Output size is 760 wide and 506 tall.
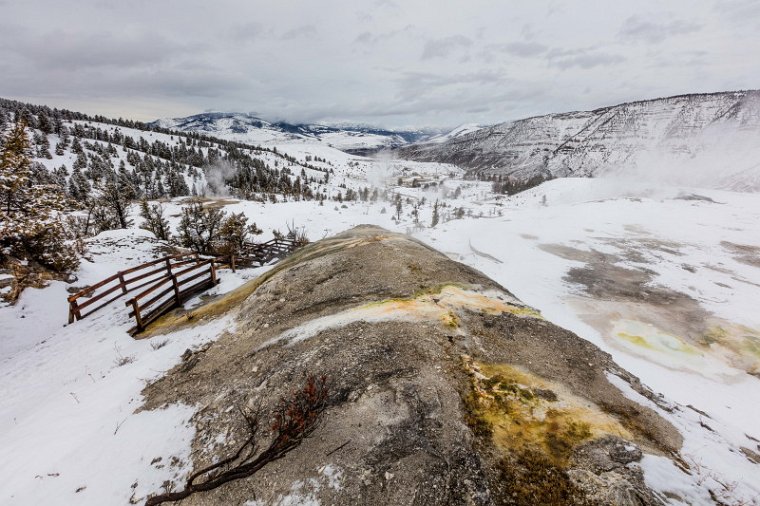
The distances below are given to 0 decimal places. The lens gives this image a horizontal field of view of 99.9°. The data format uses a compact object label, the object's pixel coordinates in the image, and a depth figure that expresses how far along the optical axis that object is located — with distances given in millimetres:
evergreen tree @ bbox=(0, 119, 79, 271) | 8641
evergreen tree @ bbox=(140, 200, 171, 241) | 31272
